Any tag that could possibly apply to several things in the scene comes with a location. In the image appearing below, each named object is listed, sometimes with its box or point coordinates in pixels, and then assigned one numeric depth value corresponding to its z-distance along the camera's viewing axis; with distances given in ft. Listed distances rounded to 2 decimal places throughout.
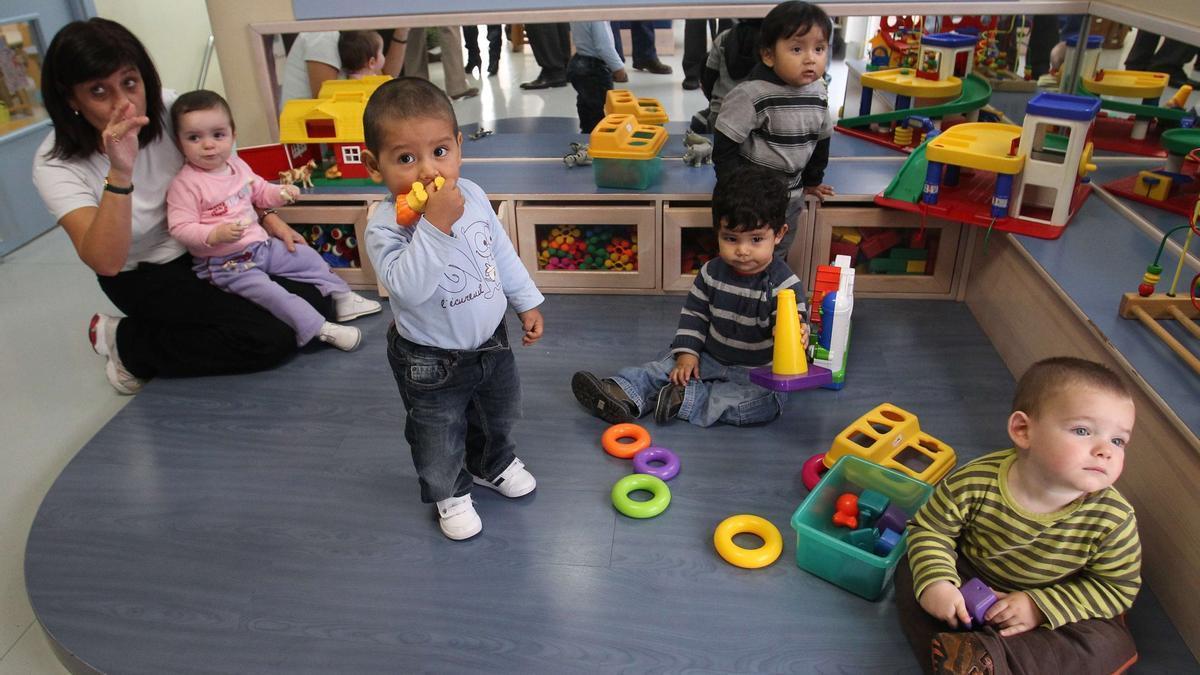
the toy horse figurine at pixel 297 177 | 7.95
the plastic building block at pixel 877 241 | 7.64
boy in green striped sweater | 3.67
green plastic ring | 5.21
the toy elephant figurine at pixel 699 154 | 8.28
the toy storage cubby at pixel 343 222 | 7.98
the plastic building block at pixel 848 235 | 7.58
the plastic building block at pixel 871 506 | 4.85
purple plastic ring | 5.52
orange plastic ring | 5.78
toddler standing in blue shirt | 4.04
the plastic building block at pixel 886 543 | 4.60
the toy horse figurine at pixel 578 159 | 8.48
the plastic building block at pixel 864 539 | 4.68
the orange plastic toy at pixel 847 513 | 4.93
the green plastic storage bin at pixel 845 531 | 4.45
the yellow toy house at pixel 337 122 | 7.89
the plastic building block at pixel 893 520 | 4.82
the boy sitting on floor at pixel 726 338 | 5.91
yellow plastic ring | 4.81
